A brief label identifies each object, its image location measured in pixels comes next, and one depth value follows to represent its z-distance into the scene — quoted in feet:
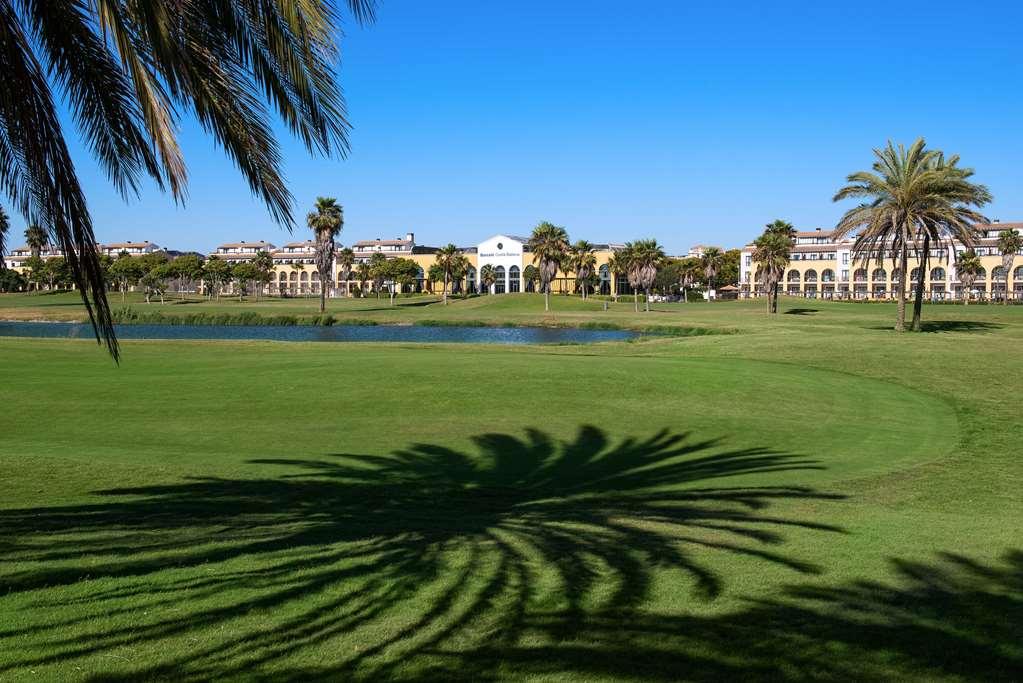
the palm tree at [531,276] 558.15
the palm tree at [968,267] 448.65
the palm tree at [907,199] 134.51
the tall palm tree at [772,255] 302.66
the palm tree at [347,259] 534.37
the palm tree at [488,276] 585.22
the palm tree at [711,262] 484.74
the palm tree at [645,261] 387.34
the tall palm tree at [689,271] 549.13
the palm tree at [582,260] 461.78
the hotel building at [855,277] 530.68
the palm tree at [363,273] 561.88
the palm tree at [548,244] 386.52
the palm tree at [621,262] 406.41
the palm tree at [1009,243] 431.84
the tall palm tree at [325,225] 329.93
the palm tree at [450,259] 465.88
